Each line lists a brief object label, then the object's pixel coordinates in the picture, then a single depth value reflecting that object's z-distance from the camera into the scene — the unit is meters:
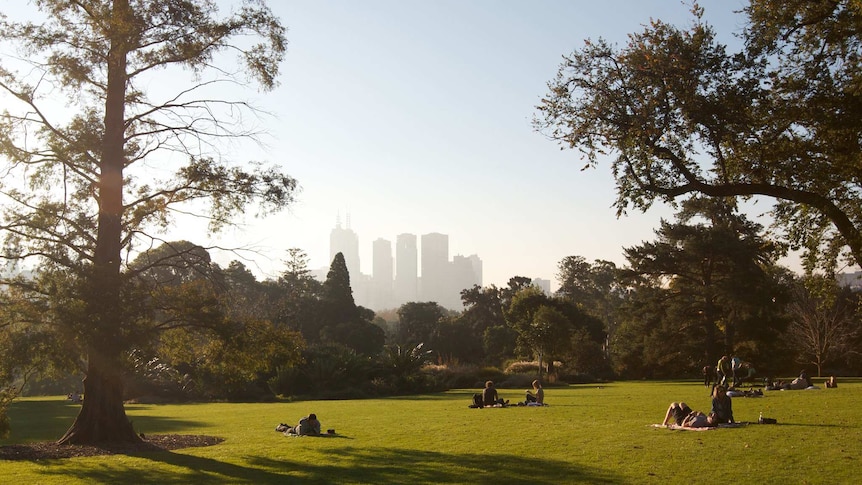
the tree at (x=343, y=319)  64.62
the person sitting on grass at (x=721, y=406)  16.67
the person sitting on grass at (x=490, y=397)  25.66
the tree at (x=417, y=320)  84.12
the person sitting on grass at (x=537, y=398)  25.39
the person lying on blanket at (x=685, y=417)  16.30
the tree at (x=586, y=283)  102.44
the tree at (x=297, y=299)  68.00
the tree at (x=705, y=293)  45.28
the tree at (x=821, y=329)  45.41
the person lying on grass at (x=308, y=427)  18.59
